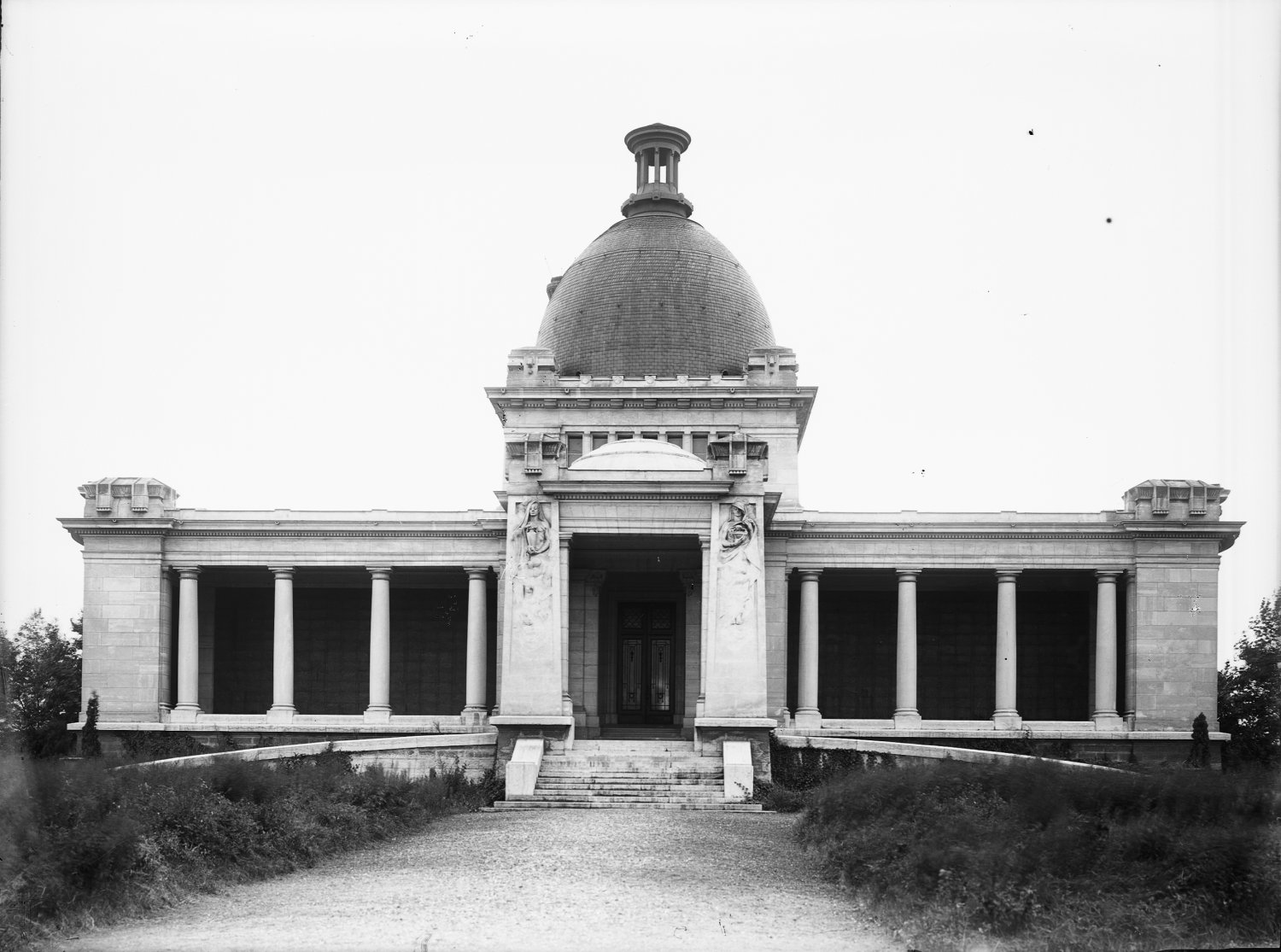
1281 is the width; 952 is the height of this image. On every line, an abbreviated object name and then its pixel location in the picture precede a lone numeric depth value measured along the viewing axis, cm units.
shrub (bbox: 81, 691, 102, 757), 4594
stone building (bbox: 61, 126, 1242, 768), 4050
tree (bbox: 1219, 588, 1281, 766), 4769
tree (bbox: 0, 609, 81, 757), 5362
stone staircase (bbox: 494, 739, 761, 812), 3447
